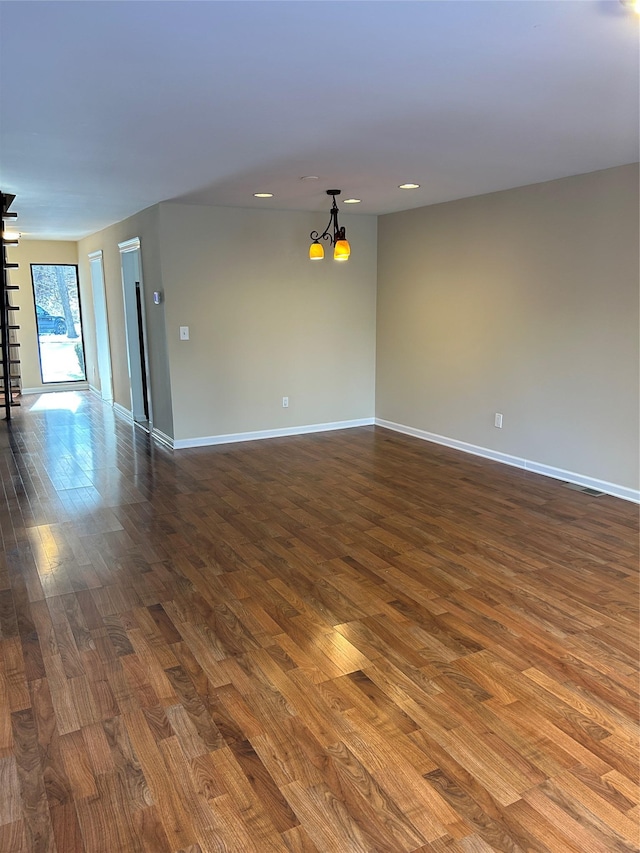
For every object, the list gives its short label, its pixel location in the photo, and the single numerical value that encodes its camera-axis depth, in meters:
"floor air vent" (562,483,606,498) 4.61
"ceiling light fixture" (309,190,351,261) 5.33
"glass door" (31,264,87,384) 9.97
